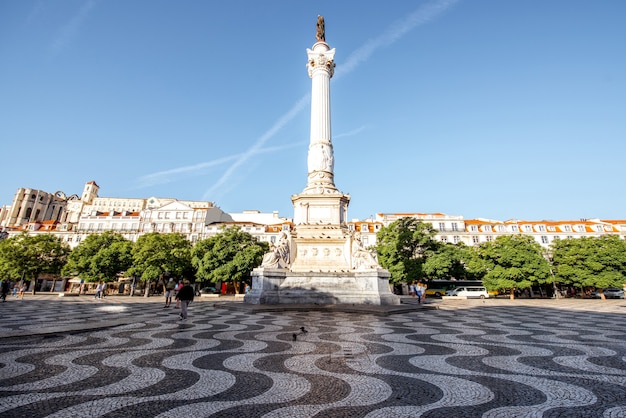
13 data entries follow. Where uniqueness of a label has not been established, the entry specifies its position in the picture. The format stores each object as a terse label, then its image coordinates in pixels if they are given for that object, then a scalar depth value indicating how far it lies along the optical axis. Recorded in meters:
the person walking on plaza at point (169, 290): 16.07
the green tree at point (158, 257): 38.34
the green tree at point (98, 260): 39.41
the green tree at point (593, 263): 35.72
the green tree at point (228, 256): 36.22
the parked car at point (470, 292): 39.59
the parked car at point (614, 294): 39.66
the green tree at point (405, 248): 36.22
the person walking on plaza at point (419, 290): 19.77
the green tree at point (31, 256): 39.16
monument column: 19.91
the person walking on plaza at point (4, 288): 20.60
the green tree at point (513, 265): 35.59
